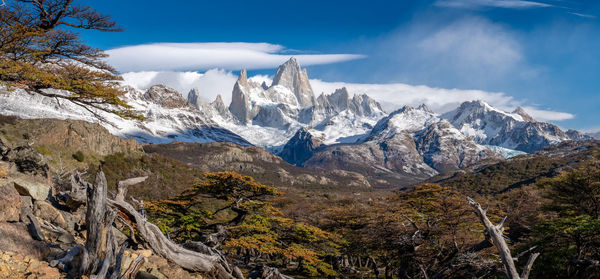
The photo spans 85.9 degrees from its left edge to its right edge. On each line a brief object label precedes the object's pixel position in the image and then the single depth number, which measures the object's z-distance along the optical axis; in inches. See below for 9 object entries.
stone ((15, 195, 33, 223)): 333.1
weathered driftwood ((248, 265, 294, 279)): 408.8
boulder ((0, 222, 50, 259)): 273.9
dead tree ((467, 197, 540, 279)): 377.1
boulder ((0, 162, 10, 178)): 400.0
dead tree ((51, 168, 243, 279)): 272.4
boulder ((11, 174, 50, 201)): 396.0
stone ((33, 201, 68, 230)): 387.3
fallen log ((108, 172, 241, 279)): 327.9
